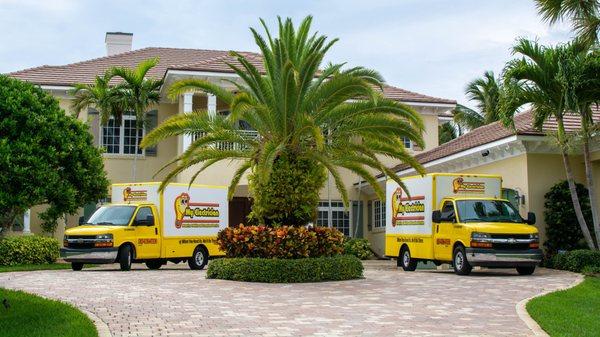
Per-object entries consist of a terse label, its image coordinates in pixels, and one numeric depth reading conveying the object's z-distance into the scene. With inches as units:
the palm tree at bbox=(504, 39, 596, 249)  751.1
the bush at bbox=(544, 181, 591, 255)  829.2
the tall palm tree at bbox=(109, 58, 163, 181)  1057.5
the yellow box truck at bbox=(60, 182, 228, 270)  800.3
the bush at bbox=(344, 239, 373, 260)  1167.3
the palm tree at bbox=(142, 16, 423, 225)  673.0
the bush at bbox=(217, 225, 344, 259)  668.1
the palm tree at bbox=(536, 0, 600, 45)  759.1
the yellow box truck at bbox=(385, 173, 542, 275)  712.4
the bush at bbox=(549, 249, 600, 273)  746.2
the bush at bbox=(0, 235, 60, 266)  920.3
